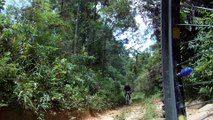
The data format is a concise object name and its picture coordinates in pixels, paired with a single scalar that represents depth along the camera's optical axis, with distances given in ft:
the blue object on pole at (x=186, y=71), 3.60
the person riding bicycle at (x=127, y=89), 39.32
